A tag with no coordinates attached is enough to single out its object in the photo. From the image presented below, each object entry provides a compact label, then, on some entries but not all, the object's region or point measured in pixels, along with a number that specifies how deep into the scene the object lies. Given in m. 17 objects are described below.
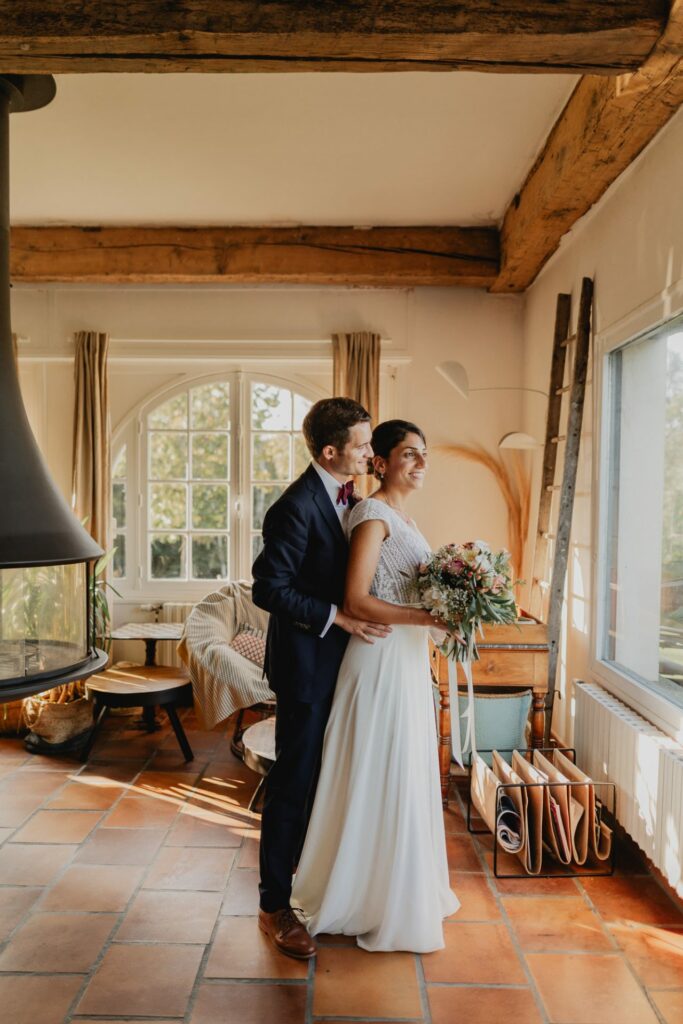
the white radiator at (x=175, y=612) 5.54
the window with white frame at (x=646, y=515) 3.05
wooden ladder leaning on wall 4.03
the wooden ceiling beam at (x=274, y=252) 4.98
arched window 5.65
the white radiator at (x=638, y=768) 2.59
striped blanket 4.23
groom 2.43
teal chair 3.79
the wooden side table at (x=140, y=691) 4.29
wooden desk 3.73
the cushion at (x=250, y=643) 4.76
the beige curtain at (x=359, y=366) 5.31
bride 2.44
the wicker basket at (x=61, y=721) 4.44
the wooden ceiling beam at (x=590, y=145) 2.56
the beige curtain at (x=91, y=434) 5.39
